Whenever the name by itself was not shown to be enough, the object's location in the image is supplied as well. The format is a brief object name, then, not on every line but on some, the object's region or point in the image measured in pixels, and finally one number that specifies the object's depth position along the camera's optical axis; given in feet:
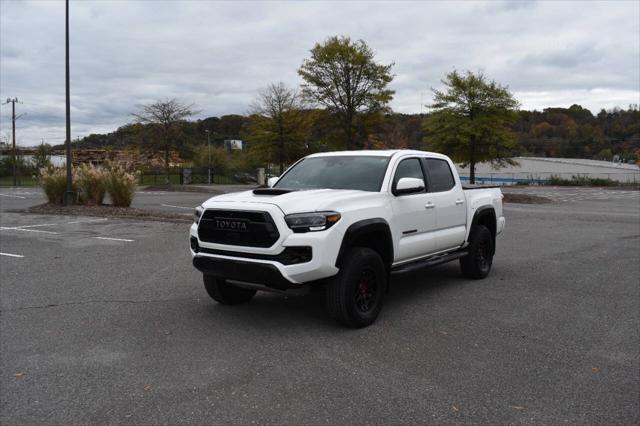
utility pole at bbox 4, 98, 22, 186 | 156.56
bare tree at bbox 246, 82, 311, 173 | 124.36
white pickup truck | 16.96
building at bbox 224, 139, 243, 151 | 316.81
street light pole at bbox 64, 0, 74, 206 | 61.21
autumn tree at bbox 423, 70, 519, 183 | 99.50
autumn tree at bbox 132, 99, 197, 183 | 161.79
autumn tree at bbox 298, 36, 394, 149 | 125.49
